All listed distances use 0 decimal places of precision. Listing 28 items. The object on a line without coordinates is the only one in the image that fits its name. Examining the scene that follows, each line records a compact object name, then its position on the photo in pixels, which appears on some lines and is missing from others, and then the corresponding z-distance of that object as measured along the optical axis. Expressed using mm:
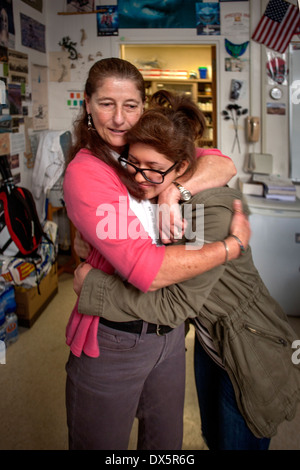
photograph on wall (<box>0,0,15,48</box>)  2408
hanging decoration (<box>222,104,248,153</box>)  2965
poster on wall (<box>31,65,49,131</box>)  2965
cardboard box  2330
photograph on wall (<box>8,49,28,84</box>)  2559
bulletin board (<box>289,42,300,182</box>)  2762
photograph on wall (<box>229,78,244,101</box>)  2928
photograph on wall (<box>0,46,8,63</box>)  2385
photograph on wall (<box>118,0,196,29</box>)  2854
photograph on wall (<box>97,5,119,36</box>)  2918
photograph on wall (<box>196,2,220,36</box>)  2844
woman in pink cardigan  695
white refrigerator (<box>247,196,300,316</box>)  2377
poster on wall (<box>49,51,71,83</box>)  3104
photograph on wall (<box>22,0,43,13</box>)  2762
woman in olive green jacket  762
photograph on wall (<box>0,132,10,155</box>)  2453
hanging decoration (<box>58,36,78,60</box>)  3053
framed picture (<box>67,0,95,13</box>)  2947
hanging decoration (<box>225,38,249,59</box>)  2871
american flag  2654
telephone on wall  2906
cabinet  5082
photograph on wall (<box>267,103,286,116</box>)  2875
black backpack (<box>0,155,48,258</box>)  2219
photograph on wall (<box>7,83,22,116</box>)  2568
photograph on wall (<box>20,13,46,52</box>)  2710
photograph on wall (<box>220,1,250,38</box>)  2822
